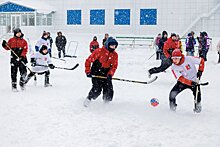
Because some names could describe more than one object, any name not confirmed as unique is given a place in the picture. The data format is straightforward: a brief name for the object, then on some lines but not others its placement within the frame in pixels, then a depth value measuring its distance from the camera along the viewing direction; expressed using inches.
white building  1295.5
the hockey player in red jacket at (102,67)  291.4
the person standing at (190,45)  726.0
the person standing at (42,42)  457.5
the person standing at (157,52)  758.6
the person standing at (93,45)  796.6
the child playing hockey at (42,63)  402.3
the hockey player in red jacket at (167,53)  449.7
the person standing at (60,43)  824.7
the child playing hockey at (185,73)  271.7
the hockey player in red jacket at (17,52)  374.0
